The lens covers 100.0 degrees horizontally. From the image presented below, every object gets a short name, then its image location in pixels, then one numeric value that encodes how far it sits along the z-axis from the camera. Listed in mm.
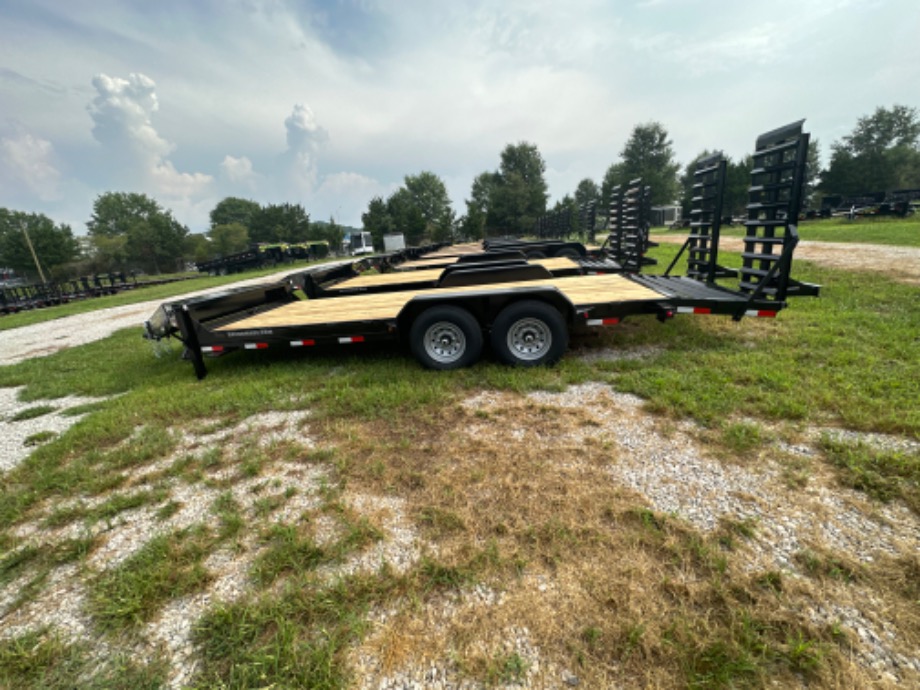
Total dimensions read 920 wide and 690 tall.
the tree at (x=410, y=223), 47812
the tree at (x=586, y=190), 84775
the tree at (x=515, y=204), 47000
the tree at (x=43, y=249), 37469
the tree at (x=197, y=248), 53144
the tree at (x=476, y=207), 42000
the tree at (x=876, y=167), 48656
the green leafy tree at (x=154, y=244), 48156
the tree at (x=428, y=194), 68125
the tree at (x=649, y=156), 56250
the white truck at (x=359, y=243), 46219
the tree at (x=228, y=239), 63125
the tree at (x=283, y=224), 62625
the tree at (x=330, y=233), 53812
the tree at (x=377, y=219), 47875
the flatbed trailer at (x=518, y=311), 4188
